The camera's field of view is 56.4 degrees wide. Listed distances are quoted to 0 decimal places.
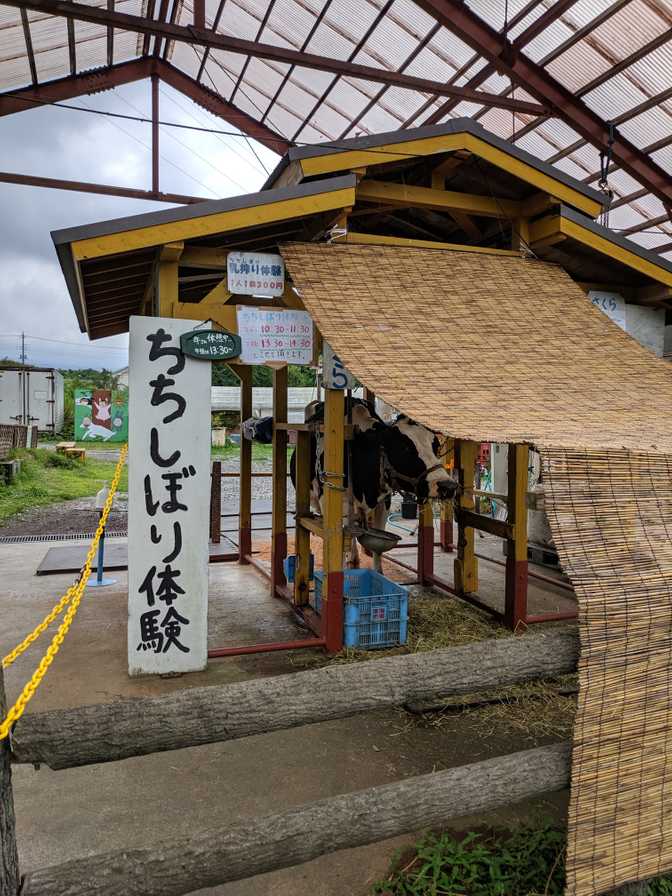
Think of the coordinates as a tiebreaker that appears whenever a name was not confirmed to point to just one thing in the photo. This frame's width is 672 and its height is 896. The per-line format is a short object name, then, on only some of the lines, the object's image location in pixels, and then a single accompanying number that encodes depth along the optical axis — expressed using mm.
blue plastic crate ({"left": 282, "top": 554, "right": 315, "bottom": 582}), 7161
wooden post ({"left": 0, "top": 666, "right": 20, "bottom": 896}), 1911
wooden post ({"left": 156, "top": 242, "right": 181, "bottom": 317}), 5078
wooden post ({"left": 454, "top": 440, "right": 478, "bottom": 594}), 7180
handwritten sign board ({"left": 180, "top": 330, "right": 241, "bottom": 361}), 4973
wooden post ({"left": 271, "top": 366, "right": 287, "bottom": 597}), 7219
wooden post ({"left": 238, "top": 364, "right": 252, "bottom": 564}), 8172
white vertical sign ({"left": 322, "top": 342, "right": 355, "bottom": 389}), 5570
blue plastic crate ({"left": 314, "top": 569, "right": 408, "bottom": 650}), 5742
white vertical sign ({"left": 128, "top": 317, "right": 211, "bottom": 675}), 4910
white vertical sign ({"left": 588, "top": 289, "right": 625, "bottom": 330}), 6497
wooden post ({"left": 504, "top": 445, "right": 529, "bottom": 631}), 6230
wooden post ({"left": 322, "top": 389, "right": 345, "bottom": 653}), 5578
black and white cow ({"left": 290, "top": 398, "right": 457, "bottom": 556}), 6137
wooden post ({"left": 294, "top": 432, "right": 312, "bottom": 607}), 6910
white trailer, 25000
